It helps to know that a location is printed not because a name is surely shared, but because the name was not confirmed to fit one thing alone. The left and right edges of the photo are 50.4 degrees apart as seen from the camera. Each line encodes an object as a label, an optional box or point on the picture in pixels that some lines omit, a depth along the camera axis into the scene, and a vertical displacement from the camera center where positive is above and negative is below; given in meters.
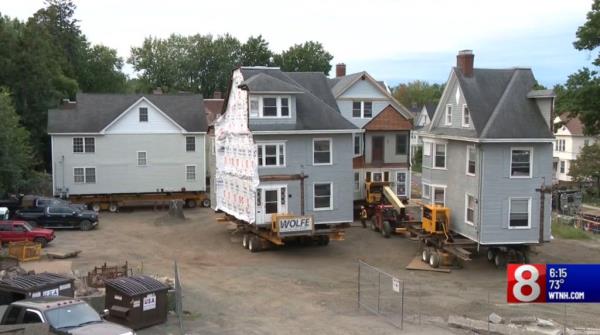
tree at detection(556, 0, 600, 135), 34.94 +2.38
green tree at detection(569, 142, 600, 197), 62.38 -3.50
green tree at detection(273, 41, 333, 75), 107.19 +11.92
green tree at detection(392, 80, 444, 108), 158.62 +9.41
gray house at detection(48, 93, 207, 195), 48.97 -1.22
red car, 33.97 -5.50
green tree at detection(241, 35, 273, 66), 109.69 +13.32
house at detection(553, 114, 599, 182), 74.75 -2.07
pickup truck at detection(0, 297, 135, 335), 15.38 -4.64
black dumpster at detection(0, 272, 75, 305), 18.59 -4.65
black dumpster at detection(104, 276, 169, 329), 18.58 -5.09
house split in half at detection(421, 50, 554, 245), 30.64 -1.43
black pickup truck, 39.78 -5.41
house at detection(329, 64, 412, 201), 44.19 -0.23
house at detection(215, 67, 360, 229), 33.81 -1.24
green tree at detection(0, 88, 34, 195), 39.00 -1.26
